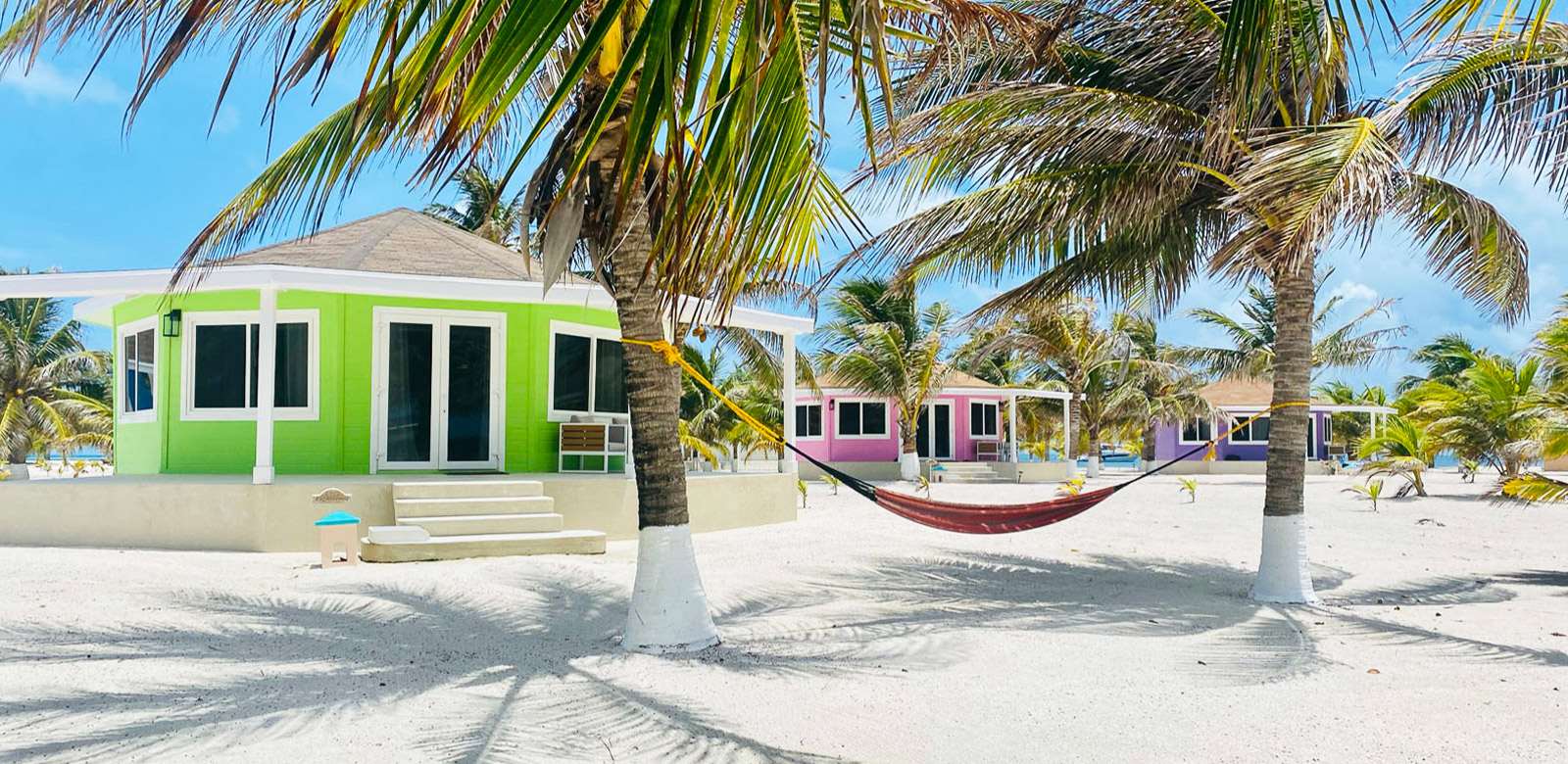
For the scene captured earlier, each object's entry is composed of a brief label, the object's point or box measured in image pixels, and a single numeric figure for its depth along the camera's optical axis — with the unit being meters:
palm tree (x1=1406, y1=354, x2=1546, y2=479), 14.91
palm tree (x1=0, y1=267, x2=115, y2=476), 25.66
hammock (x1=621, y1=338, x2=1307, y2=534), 6.18
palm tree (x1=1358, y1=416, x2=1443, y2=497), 17.27
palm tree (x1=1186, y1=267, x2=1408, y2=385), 27.27
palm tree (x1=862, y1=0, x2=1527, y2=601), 6.31
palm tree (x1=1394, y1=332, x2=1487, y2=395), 37.00
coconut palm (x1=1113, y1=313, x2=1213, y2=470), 28.41
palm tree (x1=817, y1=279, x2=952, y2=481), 23.92
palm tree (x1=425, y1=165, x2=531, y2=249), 22.66
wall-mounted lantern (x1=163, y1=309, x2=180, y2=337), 11.02
